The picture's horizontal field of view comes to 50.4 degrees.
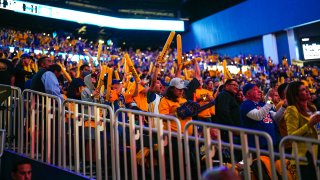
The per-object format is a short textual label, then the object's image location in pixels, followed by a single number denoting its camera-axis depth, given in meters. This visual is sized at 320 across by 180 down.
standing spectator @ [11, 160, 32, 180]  4.25
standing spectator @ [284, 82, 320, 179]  3.27
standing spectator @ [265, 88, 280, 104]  5.87
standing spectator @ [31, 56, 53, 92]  5.89
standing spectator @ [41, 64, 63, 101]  5.70
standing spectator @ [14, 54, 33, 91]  6.90
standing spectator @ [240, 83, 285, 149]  4.61
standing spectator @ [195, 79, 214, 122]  5.96
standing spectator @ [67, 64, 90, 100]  6.27
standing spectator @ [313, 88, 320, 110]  8.50
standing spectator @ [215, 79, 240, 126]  4.88
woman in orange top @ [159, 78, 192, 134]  4.98
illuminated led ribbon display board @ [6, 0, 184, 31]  24.41
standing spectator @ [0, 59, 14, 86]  6.11
